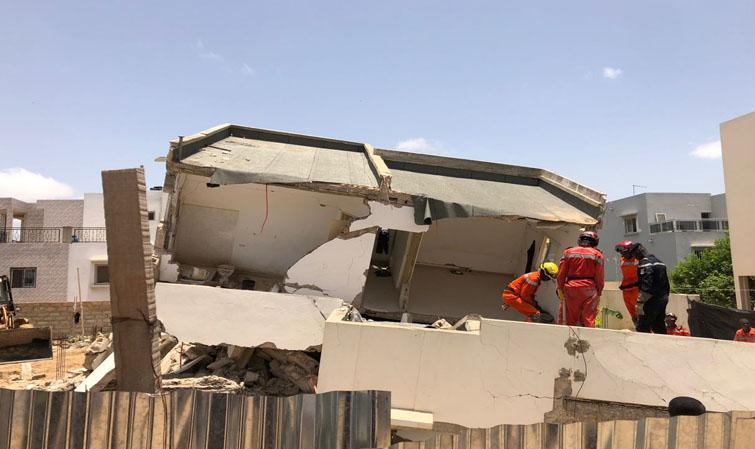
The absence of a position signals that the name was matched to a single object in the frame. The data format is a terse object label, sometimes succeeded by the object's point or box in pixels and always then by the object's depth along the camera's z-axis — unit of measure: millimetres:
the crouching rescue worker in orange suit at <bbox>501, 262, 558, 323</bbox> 6441
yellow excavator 11078
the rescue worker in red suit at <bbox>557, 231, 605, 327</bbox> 5539
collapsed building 6938
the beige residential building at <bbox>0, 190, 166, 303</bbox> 24719
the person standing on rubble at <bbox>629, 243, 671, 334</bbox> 5797
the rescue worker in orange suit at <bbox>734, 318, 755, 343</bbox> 7452
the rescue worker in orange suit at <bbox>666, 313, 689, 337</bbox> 7941
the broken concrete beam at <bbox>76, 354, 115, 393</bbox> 5457
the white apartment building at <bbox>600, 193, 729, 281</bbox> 27578
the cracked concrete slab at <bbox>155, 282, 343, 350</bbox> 5598
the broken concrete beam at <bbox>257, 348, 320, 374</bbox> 6078
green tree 21016
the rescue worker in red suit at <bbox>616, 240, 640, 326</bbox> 6176
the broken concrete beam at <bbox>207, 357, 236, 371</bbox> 6691
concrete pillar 2531
